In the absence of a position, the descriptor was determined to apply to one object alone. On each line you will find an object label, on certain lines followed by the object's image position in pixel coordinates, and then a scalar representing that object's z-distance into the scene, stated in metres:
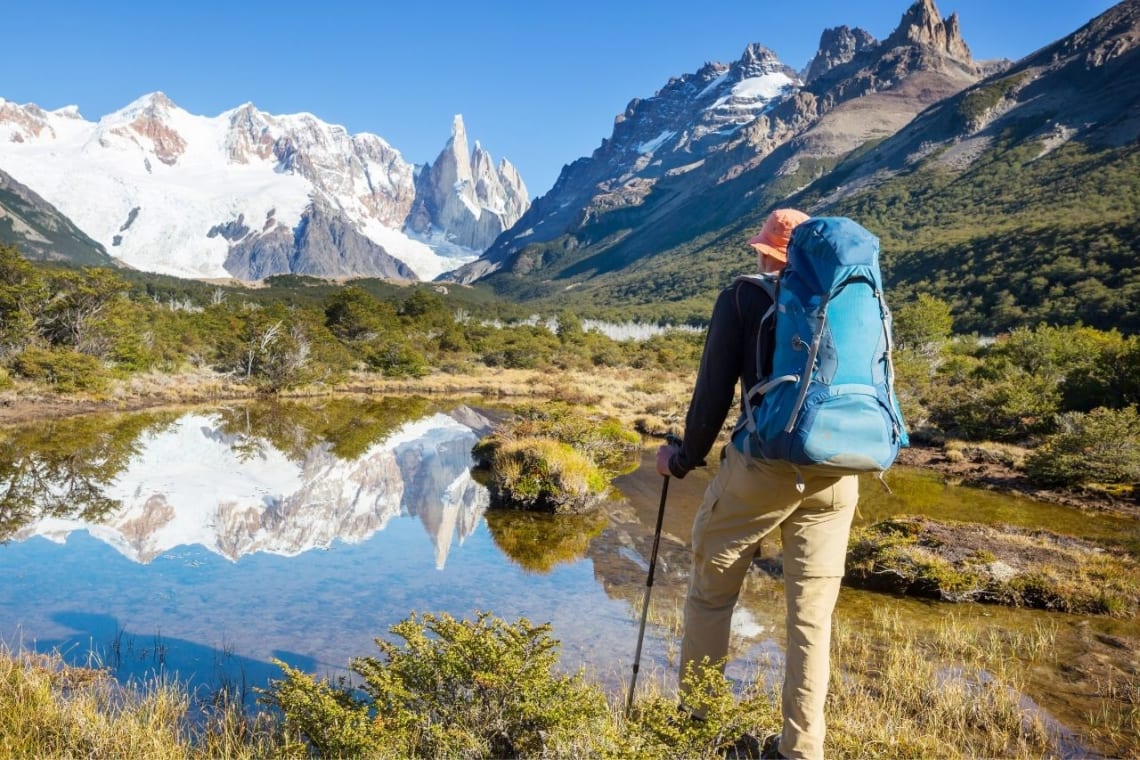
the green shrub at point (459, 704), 3.23
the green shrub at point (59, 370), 24.09
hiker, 3.07
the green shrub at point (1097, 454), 13.52
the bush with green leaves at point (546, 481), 11.46
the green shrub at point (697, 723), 2.96
